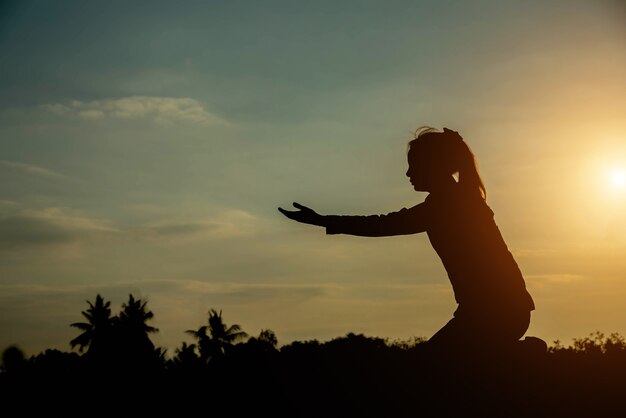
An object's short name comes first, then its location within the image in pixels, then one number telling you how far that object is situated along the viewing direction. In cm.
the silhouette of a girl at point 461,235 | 633
